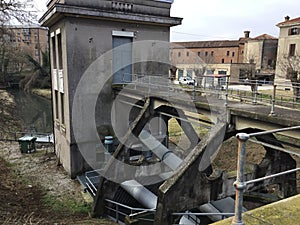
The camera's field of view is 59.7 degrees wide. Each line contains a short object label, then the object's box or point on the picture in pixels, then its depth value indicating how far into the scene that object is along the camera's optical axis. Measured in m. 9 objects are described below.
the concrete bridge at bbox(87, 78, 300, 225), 6.50
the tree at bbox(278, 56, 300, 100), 20.58
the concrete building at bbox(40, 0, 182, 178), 11.02
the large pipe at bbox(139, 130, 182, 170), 9.95
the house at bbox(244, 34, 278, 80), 40.97
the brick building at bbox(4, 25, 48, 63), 61.70
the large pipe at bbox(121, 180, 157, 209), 9.26
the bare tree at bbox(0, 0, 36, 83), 11.48
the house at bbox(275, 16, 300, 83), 28.25
